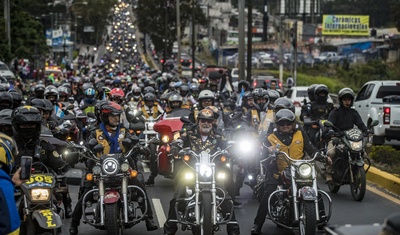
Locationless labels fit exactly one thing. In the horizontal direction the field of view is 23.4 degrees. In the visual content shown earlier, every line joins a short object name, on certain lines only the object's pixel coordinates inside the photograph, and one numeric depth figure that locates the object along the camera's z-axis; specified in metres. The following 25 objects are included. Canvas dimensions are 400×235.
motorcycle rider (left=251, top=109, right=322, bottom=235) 12.26
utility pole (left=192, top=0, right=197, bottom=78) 70.49
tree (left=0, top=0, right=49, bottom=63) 69.38
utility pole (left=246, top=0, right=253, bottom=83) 38.65
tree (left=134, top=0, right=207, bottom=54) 94.62
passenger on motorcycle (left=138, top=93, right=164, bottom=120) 21.20
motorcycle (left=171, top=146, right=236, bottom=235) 11.02
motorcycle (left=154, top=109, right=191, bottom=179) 16.12
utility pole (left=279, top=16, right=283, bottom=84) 63.22
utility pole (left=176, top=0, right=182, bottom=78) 68.44
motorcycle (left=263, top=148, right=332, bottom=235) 11.15
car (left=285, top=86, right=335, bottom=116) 36.38
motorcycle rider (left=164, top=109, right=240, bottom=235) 12.38
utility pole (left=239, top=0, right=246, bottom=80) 37.12
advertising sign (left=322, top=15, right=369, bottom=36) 111.69
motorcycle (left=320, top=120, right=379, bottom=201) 14.95
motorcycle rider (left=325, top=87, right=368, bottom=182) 16.30
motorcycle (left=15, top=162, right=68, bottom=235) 9.00
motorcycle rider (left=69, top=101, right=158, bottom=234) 12.03
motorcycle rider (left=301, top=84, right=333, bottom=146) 18.83
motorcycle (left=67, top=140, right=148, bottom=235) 11.04
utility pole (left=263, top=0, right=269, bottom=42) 115.10
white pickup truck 24.34
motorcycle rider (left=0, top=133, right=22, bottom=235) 5.99
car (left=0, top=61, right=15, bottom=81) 46.95
